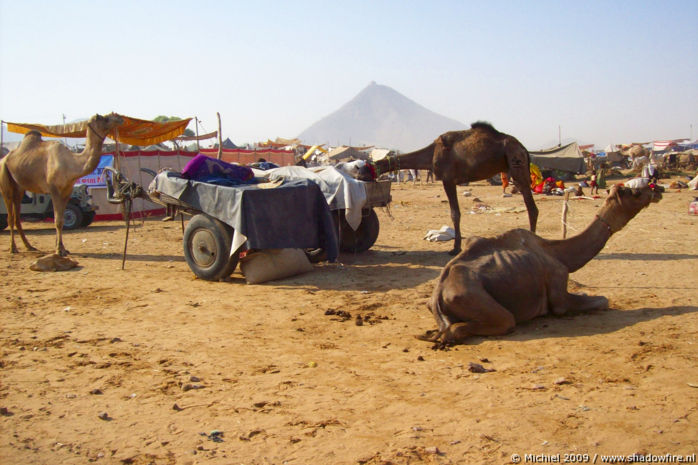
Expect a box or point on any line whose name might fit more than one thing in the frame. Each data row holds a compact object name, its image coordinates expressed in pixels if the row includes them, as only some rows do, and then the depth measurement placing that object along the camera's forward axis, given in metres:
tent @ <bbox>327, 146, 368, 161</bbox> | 50.16
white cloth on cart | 10.40
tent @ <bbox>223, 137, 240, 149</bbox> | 51.79
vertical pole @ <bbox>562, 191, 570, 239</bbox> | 8.96
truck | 17.22
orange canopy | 14.27
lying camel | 6.02
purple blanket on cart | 9.84
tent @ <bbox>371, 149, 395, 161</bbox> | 42.81
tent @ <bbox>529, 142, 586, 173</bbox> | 32.69
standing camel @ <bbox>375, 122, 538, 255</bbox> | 11.09
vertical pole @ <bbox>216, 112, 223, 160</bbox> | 18.79
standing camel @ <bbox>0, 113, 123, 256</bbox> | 11.88
